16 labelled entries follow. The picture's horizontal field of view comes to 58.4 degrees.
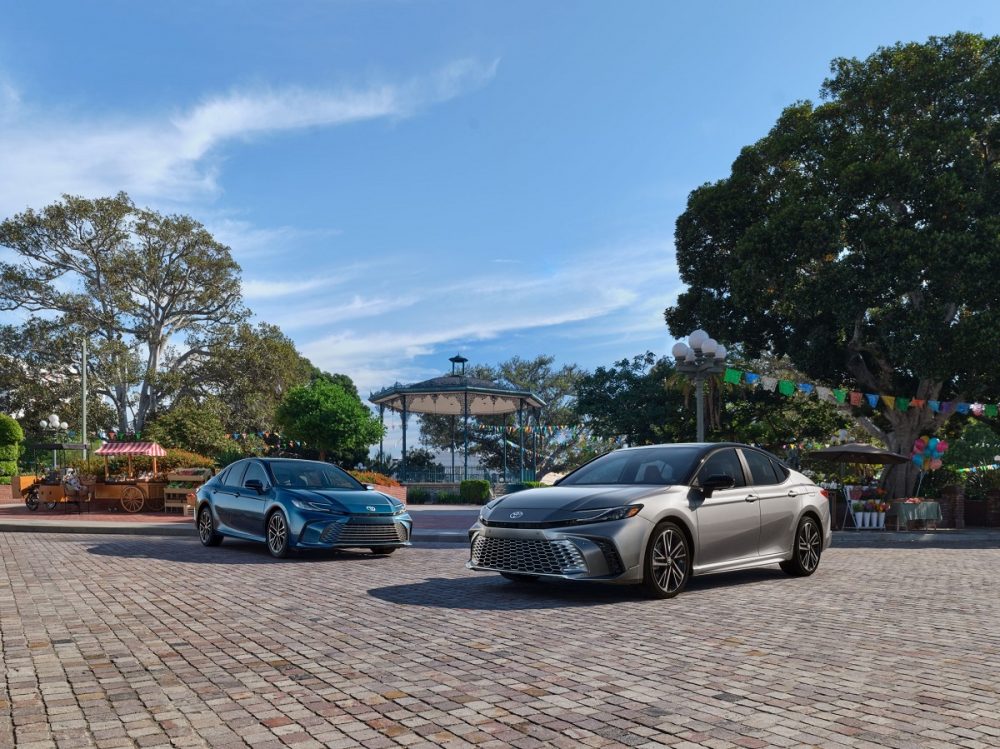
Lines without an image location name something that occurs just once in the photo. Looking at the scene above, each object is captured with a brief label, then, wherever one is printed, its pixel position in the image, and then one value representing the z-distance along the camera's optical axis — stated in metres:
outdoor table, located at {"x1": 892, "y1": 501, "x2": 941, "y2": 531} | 20.09
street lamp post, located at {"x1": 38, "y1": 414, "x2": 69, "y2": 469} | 35.81
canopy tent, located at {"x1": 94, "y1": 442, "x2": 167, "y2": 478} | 23.12
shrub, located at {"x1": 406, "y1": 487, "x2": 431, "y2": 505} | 34.94
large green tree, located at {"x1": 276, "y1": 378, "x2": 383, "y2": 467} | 40.00
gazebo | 35.16
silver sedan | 7.75
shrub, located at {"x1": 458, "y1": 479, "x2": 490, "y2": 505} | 33.28
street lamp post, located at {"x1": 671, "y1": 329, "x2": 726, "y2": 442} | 16.02
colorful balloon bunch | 23.72
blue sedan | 11.45
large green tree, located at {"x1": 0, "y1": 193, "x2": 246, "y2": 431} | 46.09
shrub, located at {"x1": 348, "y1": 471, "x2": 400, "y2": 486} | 27.32
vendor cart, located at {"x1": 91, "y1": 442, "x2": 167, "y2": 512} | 22.34
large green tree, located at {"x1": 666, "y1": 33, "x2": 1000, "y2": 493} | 22.91
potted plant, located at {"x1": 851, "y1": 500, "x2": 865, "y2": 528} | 20.05
